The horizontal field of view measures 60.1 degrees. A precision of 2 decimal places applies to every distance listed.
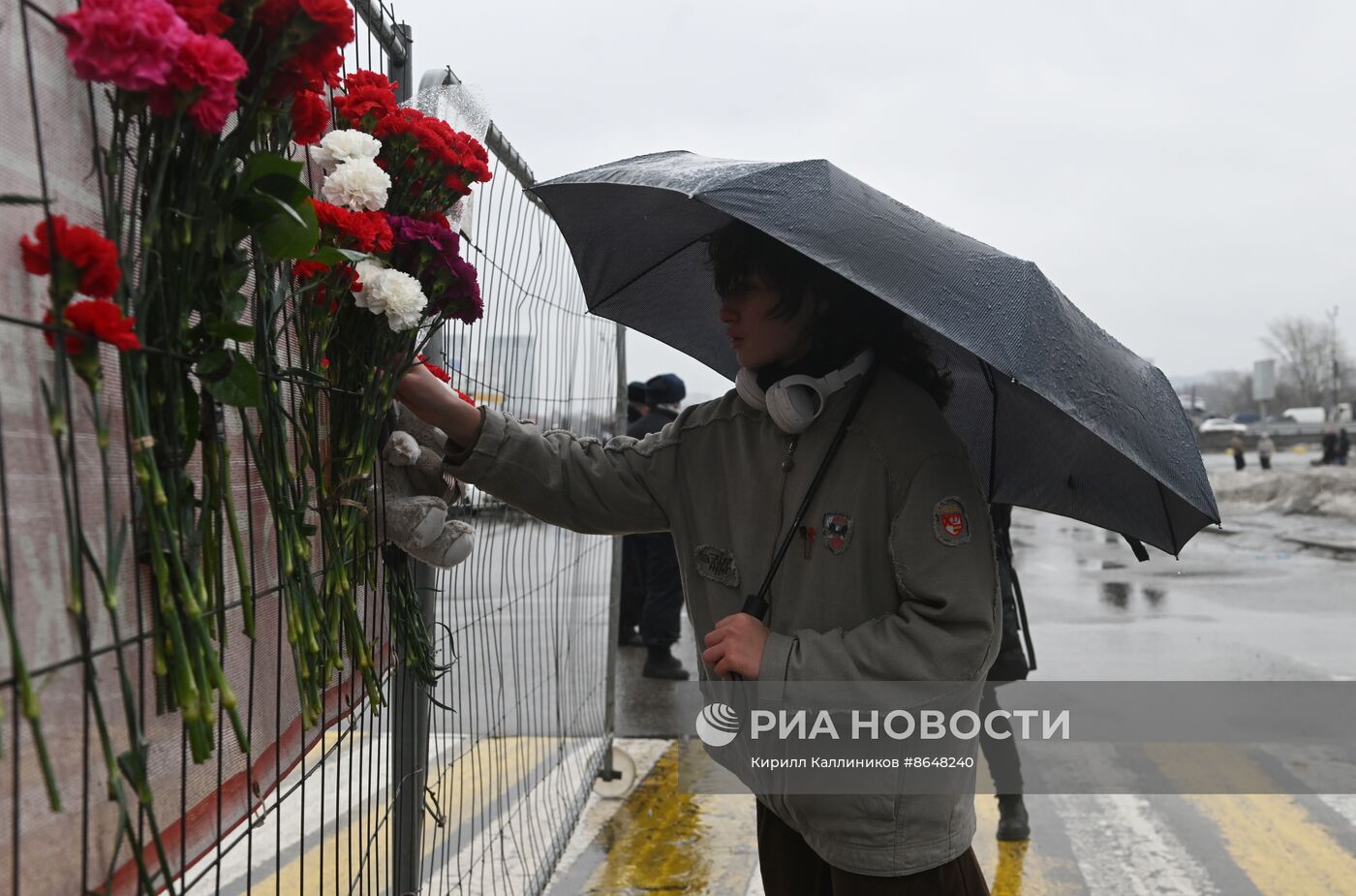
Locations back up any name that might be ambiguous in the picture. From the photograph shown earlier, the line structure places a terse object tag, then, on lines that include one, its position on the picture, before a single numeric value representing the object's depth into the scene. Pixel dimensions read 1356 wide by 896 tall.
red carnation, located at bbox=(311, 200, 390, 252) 1.68
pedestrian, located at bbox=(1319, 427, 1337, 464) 34.72
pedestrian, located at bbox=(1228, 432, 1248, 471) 36.11
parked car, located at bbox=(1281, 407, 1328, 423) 73.44
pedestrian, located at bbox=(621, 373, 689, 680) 7.54
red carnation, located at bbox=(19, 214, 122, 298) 1.13
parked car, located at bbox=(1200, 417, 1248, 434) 60.26
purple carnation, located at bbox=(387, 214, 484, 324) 1.88
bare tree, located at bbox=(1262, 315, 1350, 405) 74.69
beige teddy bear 2.09
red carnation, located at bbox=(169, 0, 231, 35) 1.25
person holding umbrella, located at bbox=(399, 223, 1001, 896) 2.13
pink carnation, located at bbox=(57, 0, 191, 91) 1.15
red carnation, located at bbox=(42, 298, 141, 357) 1.15
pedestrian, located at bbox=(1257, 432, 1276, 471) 34.50
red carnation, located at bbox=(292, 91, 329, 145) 1.57
